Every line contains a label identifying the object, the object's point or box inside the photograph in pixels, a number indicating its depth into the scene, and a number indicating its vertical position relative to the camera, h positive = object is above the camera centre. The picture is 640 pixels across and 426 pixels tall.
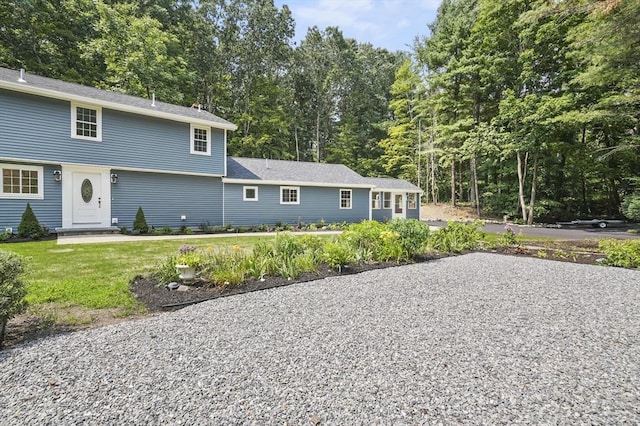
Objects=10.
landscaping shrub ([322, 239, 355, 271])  6.07 -0.87
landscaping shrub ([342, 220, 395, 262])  6.80 -0.65
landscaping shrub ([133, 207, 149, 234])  11.70 -0.47
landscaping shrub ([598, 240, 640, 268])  6.90 -0.98
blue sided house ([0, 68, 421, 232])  10.25 +1.65
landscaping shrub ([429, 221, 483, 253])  8.47 -0.76
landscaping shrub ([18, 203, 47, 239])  9.73 -0.48
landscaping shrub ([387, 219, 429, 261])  7.12 -0.58
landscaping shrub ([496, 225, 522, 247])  9.47 -0.92
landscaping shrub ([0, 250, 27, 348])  2.90 -0.73
